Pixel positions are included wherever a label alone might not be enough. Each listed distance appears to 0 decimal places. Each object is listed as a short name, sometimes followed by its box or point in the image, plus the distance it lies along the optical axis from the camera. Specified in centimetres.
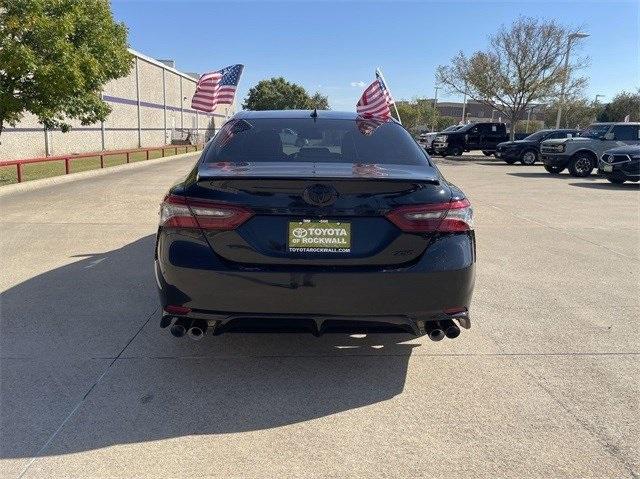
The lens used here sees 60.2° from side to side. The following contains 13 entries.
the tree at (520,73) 3284
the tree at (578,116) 6272
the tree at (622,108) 6203
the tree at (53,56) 1348
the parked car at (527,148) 2556
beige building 2639
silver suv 1883
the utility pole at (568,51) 3317
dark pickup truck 3170
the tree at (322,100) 9956
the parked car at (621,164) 1559
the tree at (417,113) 8306
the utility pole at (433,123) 8388
